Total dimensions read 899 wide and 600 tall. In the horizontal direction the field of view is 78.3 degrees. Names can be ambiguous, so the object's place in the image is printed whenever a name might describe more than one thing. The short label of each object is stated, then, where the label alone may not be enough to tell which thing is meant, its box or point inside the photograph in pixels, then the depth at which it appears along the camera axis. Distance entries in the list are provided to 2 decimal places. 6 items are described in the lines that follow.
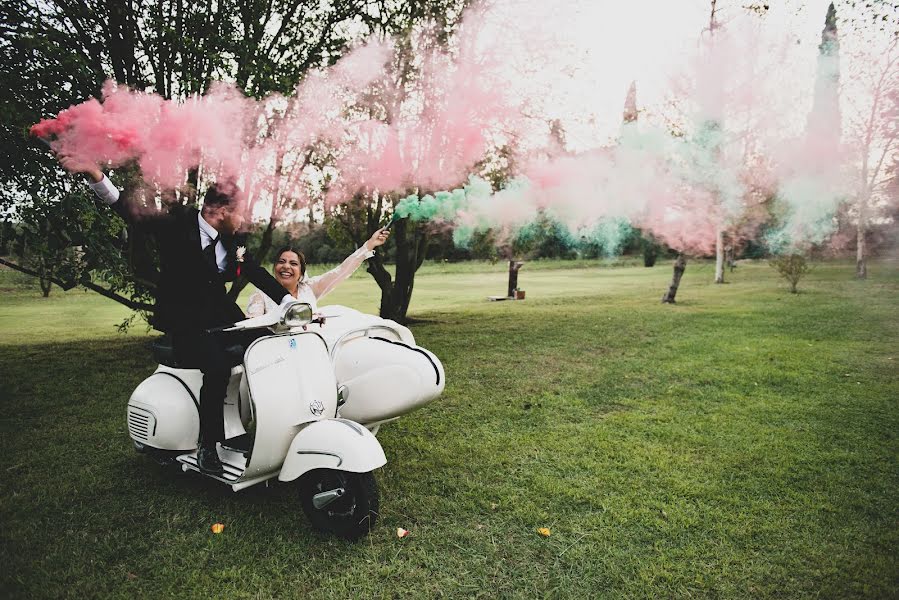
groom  3.35
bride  4.13
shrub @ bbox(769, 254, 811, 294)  16.84
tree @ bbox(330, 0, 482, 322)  9.87
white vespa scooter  3.21
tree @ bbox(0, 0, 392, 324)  6.45
